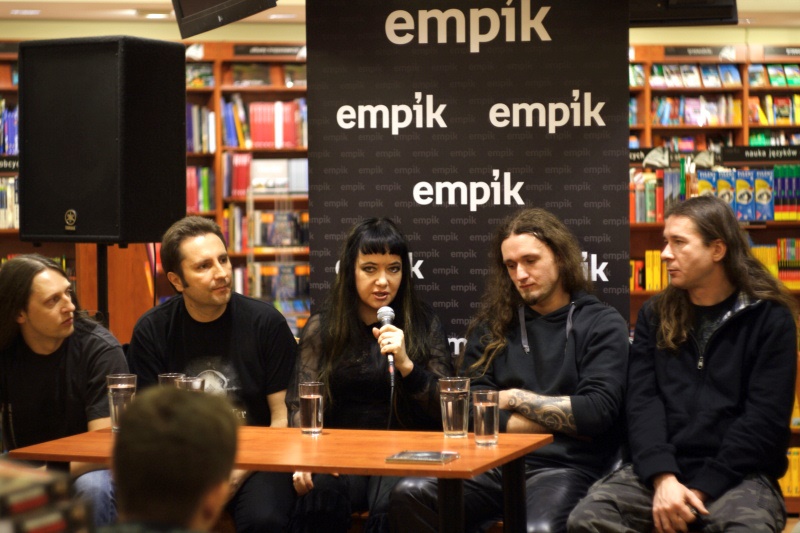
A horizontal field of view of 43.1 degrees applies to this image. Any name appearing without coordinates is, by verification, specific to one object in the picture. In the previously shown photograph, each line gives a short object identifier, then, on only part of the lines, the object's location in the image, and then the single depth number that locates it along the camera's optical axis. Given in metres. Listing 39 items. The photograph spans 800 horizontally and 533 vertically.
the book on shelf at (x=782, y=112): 8.17
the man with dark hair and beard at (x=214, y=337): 3.32
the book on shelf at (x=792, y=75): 8.14
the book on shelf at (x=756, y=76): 8.12
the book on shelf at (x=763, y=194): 5.18
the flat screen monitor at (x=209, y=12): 3.59
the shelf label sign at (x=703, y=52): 8.10
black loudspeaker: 3.61
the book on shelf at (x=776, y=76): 8.12
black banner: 3.61
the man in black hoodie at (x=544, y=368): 2.93
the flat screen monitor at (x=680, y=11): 4.29
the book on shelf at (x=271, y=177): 7.66
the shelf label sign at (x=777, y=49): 8.15
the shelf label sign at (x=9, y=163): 5.70
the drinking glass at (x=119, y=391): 2.72
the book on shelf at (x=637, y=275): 5.79
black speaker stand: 3.75
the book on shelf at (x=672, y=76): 8.09
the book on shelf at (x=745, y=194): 5.18
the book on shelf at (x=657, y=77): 8.07
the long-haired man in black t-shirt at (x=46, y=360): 3.16
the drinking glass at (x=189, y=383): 2.72
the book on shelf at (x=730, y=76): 8.11
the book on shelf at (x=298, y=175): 7.64
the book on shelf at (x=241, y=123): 7.83
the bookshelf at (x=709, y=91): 8.09
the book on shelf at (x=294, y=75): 7.97
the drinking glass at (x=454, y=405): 2.56
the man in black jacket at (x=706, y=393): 2.77
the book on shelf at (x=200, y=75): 7.84
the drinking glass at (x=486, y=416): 2.51
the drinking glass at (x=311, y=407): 2.69
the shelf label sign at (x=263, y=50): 7.87
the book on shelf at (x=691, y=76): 8.09
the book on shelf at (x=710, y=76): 8.08
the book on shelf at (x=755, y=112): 8.13
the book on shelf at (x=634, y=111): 8.09
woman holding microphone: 3.11
